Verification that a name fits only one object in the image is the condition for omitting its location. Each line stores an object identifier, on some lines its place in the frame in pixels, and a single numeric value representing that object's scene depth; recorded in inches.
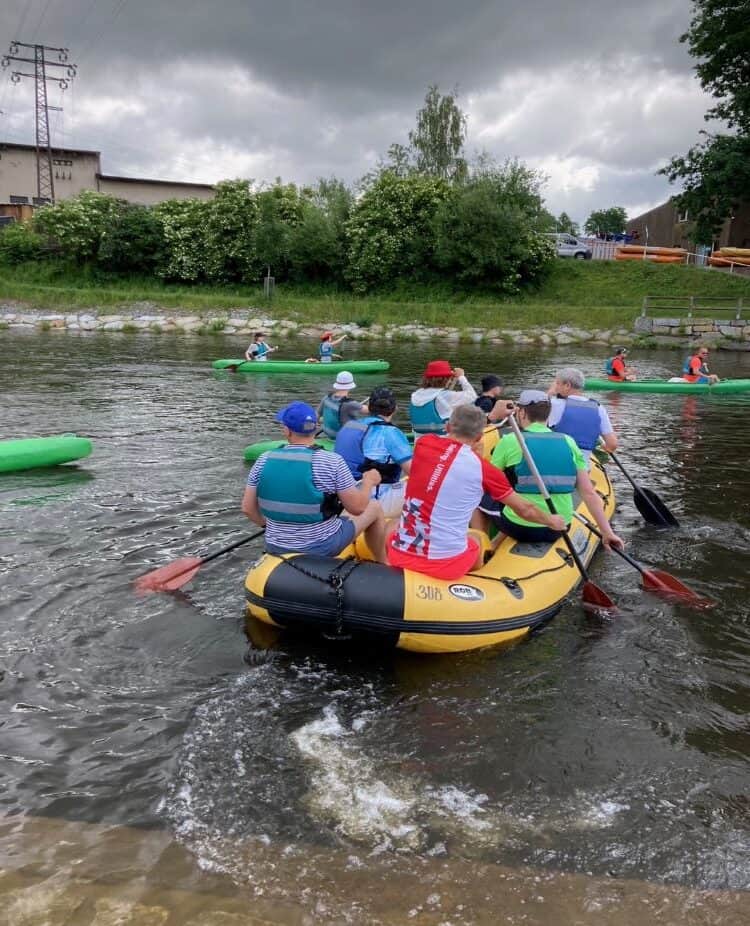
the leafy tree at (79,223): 1366.9
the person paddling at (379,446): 231.0
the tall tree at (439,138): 1667.1
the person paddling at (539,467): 215.0
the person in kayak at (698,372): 624.1
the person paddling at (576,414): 265.9
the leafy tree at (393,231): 1283.2
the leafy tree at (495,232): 1220.5
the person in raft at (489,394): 319.0
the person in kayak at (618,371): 632.4
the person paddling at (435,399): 265.1
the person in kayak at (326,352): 676.7
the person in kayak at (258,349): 695.1
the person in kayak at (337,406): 306.8
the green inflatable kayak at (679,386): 616.1
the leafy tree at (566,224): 2598.7
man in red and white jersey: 182.4
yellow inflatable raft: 178.4
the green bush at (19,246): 1409.9
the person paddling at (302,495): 181.8
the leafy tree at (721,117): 1106.1
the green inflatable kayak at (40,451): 343.6
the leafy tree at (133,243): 1354.6
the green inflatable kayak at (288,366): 660.1
